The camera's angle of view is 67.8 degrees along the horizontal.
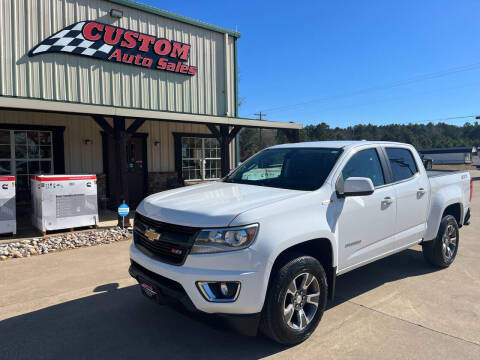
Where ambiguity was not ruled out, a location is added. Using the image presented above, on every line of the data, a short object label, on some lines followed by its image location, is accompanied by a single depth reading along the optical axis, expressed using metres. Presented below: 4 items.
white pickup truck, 2.72
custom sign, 9.34
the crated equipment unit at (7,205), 6.79
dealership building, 8.70
